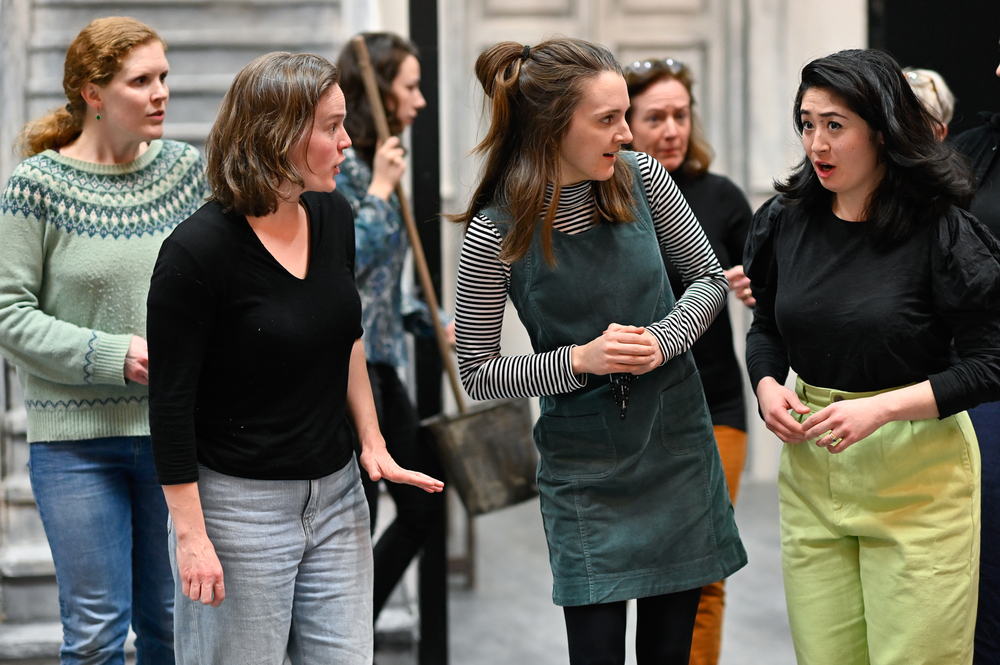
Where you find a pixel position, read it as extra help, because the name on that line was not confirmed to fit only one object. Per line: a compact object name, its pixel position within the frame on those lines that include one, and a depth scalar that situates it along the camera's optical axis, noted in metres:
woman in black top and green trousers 4.69
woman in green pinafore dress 4.76
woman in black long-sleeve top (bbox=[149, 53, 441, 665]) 4.55
